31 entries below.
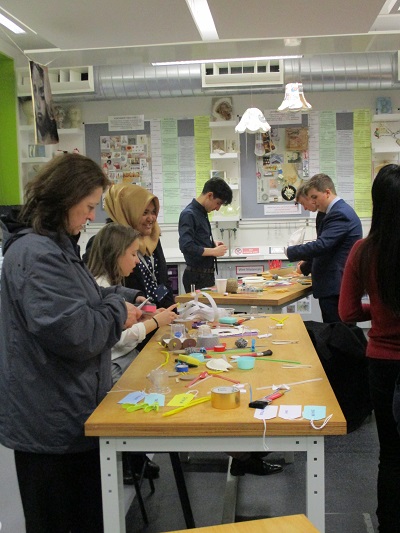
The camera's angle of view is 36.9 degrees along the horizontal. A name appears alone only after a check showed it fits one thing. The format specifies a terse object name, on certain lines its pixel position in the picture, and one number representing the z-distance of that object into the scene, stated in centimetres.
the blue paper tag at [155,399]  191
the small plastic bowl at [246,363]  234
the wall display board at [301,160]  718
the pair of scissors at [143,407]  186
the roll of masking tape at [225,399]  185
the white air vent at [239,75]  639
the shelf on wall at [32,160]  643
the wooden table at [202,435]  172
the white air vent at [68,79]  642
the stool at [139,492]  265
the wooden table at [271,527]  124
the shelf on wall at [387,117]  689
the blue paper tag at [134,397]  194
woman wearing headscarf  336
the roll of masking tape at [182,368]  231
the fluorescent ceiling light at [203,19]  430
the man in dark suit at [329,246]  420
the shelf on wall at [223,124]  700
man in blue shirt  477
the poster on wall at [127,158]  737
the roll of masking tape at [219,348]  265
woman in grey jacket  169
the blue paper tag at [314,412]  174
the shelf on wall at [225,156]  699
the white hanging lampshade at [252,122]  559
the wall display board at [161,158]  732
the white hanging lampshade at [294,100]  531
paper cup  434
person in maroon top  217
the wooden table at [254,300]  411
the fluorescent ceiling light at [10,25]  450
